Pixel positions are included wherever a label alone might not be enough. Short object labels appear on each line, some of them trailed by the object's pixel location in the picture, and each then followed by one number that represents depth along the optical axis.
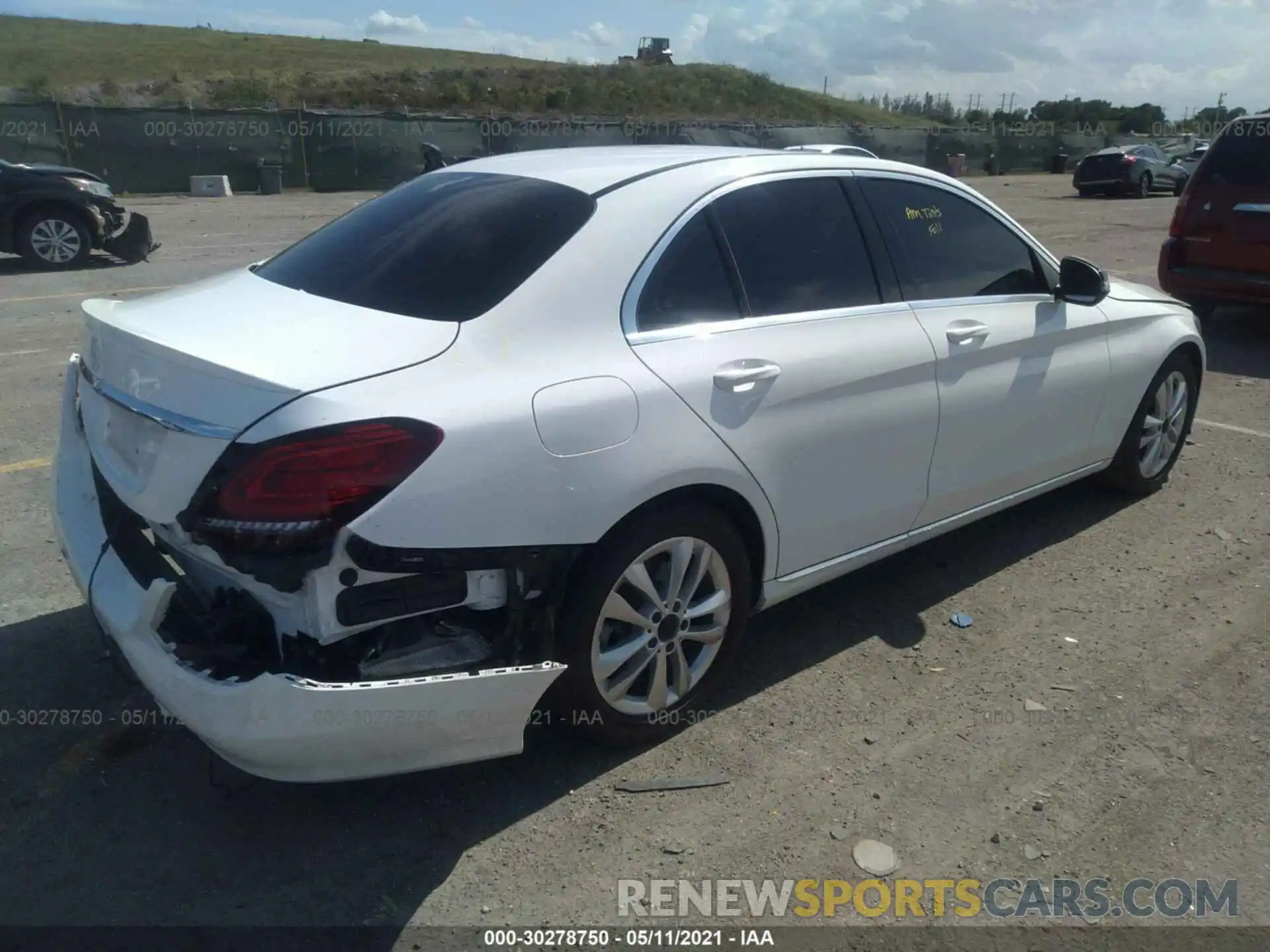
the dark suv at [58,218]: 11.95
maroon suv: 8.45
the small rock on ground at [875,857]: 2.78
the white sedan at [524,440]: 2.45
